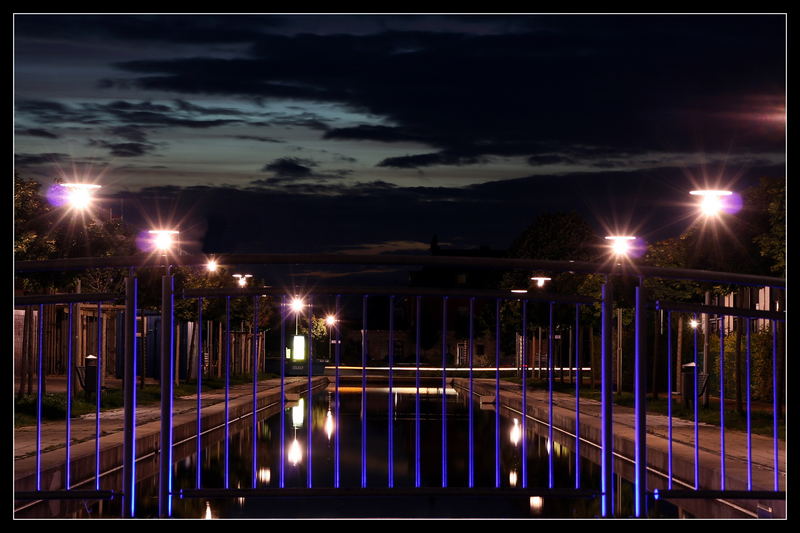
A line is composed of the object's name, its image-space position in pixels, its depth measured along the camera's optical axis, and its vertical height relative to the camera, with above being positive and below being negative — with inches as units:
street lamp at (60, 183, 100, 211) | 847.1 +76.9
